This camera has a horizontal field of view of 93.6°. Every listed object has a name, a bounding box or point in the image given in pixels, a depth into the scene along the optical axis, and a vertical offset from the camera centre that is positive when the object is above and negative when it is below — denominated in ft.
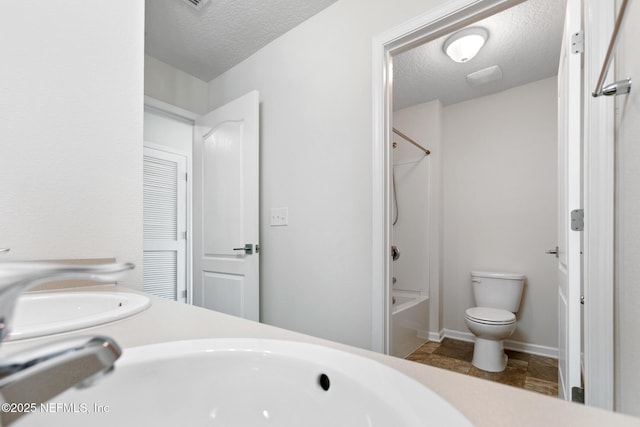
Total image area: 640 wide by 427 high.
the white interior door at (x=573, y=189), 3.34 +0.30
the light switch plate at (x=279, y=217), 6.36 -0.07
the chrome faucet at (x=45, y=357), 0.67 -0.35
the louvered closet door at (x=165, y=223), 9.50 -0.33
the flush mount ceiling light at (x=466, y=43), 6.10 +3.55
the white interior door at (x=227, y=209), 6.59 +0.11
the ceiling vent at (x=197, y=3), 5.62 +3.97
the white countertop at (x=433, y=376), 0.92 -0.65
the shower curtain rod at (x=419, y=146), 8.99 +2.10
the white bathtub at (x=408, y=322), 7.04 -2.77
